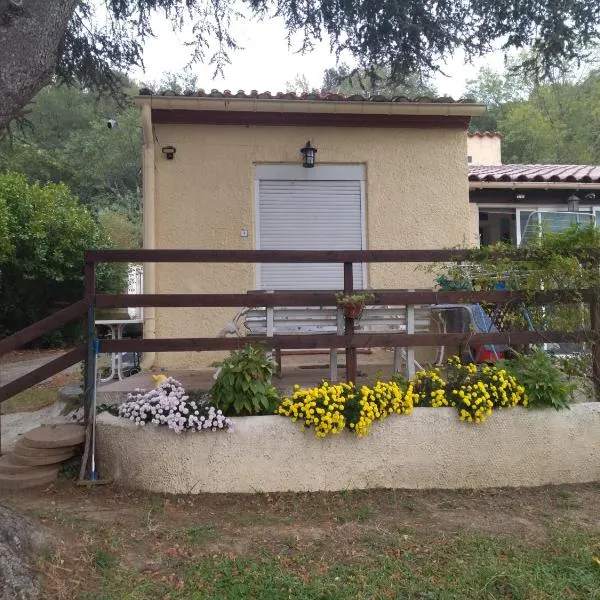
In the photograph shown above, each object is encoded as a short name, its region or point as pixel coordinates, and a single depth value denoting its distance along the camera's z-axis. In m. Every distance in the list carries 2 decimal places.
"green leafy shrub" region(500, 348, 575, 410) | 4.33
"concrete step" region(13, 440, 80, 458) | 4.20
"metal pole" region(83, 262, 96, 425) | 4.37
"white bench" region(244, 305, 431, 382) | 4.82
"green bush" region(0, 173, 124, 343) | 12.75
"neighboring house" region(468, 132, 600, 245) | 8.50
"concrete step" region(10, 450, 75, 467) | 4.19
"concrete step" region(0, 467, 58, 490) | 4.08
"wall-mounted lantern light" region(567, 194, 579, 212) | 8.70
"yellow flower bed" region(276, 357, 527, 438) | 4.04
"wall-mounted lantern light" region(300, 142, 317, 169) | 7.23
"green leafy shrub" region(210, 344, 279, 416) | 4.12
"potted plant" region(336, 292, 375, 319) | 4.48
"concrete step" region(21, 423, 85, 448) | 4.17
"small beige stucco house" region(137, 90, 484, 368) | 7.07
